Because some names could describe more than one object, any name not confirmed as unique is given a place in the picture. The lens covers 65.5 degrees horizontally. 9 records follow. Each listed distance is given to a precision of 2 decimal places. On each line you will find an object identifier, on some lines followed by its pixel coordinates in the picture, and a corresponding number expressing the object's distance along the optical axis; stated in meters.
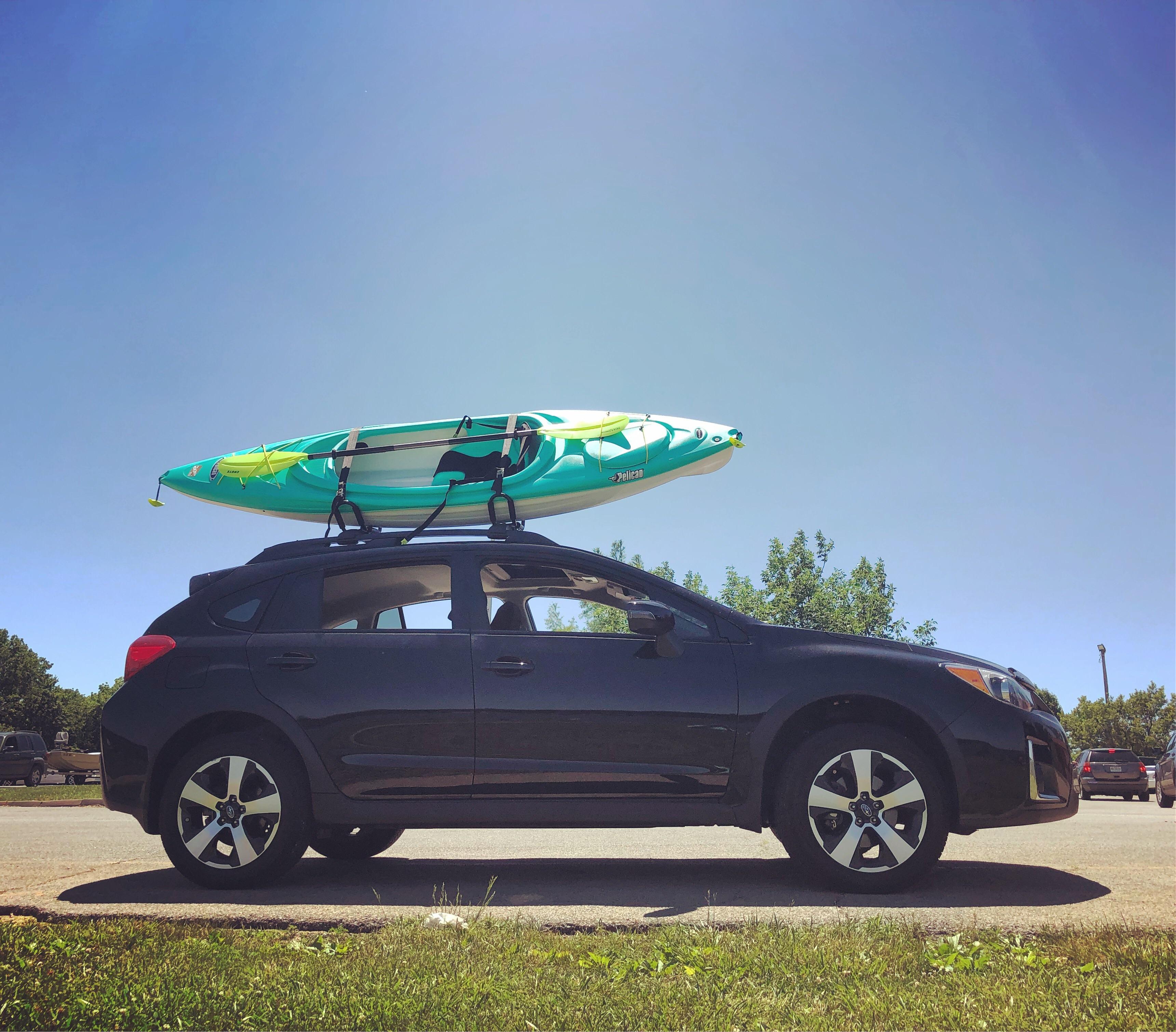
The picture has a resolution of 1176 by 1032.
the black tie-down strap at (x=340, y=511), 6.44
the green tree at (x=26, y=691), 63.16
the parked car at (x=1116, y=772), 23.52
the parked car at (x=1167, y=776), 15.09
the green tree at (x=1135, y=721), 69.44
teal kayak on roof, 6.41
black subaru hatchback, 4.49
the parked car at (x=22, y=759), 25.70
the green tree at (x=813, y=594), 54.59
